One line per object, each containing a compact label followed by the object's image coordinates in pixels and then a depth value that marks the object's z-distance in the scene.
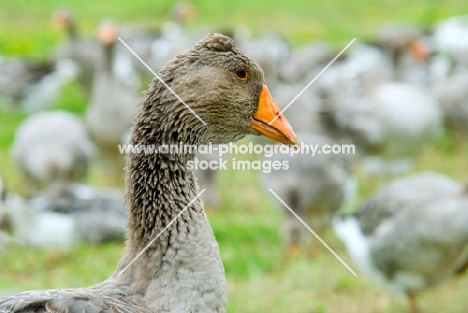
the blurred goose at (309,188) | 8.26
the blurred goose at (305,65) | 13.94
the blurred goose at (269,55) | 13.54
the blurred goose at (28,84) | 13.80
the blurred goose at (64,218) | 7.96
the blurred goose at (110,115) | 10.12
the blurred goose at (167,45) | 15.14
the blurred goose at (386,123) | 10.17
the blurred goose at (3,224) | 7.84
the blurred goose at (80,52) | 15.20
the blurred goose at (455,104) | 11.93
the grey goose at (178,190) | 3.39
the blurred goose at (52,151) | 9.32
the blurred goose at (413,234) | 6.02
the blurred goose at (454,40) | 16.45
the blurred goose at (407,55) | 13.83
